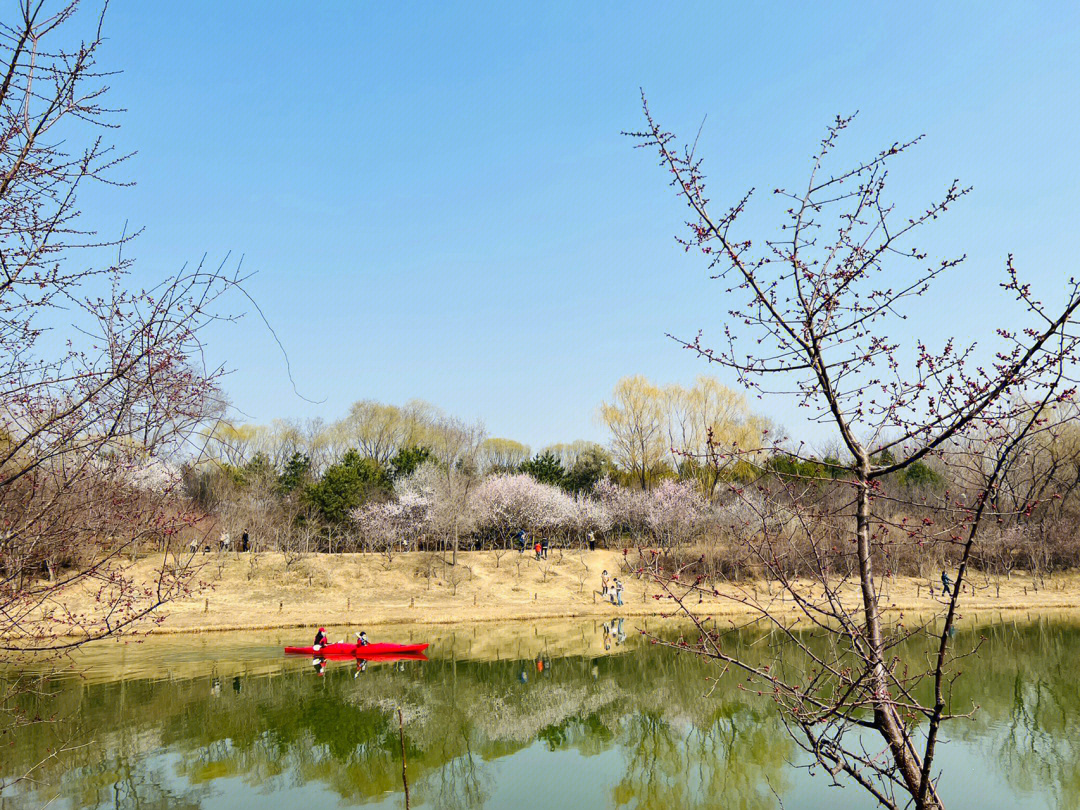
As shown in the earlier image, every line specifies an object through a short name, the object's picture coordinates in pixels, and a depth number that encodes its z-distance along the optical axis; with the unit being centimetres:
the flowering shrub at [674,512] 4081
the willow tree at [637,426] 5100
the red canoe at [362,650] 2228
